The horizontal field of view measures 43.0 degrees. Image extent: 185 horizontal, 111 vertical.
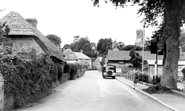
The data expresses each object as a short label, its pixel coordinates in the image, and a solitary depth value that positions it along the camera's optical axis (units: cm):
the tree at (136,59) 5694
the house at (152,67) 2881
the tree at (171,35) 1532
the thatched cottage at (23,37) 2409
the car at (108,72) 3962
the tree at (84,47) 13438
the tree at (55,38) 9449
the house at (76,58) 8594
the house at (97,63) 11578
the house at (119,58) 7633
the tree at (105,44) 12394
